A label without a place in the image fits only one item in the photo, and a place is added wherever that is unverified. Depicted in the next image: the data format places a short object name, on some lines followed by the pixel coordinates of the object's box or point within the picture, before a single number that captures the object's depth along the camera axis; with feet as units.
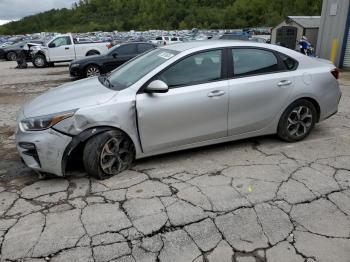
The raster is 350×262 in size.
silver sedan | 12.31
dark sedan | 40.01
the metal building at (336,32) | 43.32
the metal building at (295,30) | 71.05
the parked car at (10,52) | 77.82
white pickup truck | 58.13
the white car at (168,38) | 104.23
